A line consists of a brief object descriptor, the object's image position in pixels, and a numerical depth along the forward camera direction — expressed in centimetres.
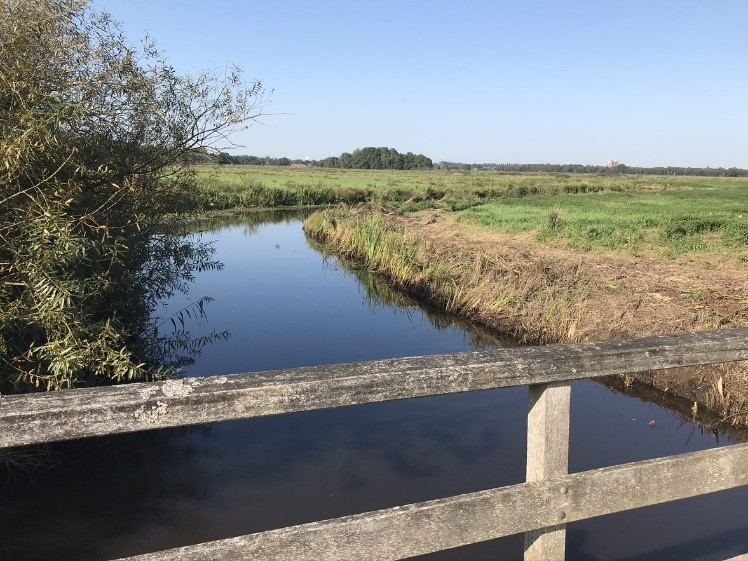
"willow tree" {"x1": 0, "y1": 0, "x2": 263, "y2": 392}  473
